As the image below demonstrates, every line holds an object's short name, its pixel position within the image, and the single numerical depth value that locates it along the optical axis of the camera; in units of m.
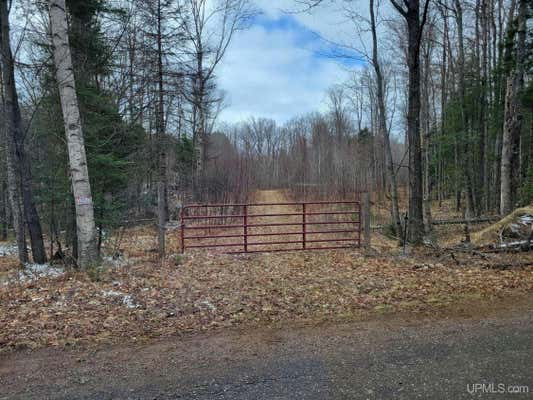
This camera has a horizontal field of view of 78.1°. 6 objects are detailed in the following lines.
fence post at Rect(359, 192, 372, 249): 7.53
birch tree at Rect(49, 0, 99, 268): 5.34
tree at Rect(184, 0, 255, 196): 16.39
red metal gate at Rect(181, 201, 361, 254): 9.67
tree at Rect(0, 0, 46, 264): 6.93
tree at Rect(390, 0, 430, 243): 7.64
